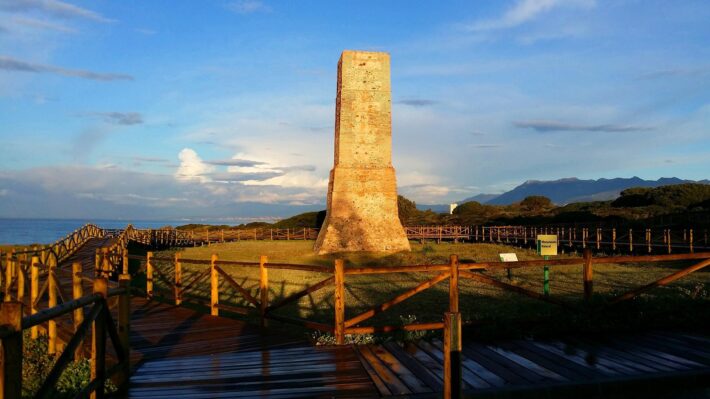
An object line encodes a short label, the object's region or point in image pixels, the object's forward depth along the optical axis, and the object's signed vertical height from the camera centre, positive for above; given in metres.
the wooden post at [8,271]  12.35 -1.36
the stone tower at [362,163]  22.97 +2.49
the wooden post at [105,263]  14.24 -1.40
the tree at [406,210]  55.61 +0.95
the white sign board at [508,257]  13.63 -1.02
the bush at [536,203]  63.88 +2.03
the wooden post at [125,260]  13.83 -1.18
